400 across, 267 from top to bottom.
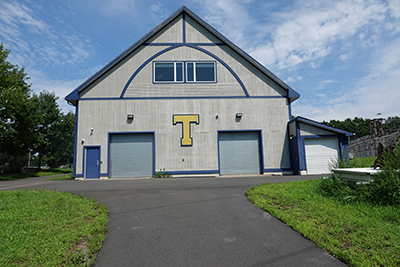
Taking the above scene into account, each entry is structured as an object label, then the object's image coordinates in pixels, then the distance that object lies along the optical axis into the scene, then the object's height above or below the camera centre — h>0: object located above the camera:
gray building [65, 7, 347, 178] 14.91 +3.14
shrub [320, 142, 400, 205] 5.28 -0.74
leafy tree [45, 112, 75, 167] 35.19 +4.83
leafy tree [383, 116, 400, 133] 26.91 +3.00
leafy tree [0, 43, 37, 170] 19.22 +4.49
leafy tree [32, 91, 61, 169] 34.09 +6.26
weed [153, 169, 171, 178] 14.62 -0.71
